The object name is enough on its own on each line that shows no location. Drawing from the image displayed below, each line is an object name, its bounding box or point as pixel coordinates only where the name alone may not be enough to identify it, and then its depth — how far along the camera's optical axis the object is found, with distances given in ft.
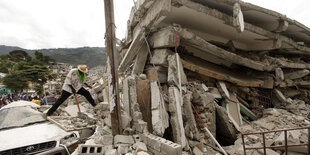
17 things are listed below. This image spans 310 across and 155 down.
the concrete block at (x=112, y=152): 8.00
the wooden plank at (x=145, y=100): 11.69
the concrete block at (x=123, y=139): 8.98
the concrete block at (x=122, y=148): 8.28
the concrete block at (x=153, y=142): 8.47
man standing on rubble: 13.87
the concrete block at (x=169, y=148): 7.59
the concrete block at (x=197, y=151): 10.61
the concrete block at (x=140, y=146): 8.45
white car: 9.16
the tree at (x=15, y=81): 62.34
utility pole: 9.91
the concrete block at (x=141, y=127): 9.86
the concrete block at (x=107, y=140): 9.01
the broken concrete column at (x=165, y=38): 13.82
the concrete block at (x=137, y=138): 9.49
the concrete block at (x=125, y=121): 10.23
